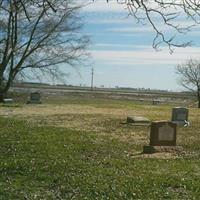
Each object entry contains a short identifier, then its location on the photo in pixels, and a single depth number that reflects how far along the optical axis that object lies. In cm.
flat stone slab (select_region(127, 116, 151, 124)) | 1903
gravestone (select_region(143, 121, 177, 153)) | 1230
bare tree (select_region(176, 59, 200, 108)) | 4732
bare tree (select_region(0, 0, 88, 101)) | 3202
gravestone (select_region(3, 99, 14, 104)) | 3072
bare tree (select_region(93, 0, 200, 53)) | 652
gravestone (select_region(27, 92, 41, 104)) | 3072
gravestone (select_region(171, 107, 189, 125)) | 1955
